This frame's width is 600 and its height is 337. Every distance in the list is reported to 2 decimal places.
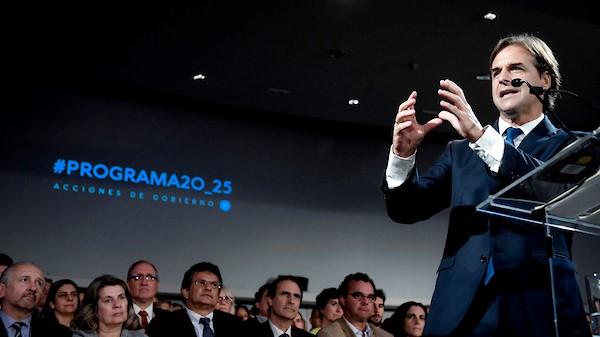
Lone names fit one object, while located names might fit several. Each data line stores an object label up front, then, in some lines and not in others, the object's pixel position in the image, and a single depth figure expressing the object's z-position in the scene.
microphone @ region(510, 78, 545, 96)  1.58
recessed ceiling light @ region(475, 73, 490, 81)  8.49
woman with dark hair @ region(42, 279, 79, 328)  5.51
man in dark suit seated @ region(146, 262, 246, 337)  5.04
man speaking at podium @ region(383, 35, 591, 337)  1.54
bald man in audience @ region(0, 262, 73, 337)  4.50
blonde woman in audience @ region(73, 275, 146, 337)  4.54
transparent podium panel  1.44
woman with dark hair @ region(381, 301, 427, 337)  6.07
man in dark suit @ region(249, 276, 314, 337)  5.43
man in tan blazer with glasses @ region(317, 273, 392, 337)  5.70
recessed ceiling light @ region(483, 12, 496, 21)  7.02
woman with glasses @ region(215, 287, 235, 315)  6.54
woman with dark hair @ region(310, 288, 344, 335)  6.82
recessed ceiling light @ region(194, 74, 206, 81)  8.68
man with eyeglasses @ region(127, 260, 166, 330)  5.59
